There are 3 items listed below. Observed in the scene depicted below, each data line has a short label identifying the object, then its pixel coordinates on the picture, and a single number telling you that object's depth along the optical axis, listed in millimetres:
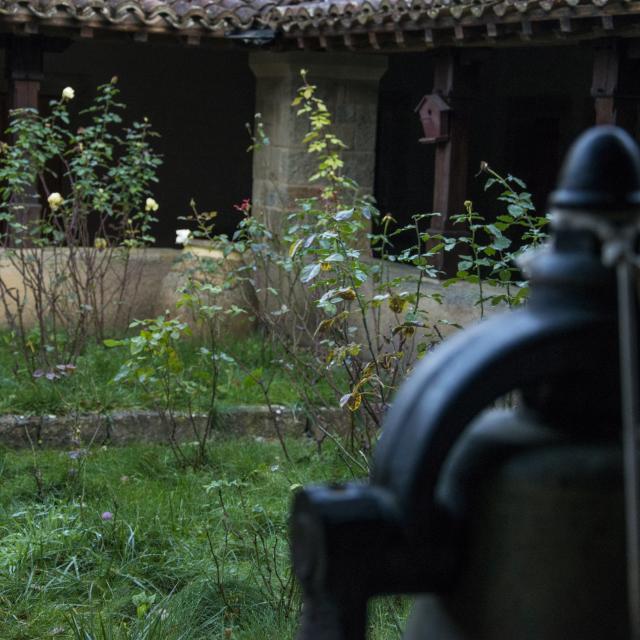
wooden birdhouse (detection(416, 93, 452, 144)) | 7898
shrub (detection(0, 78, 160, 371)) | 7055
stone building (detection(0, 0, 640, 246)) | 6809
